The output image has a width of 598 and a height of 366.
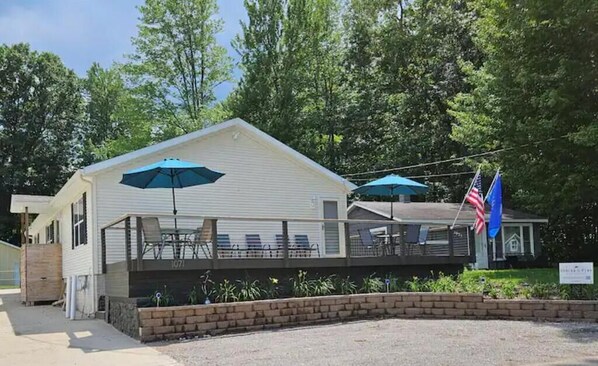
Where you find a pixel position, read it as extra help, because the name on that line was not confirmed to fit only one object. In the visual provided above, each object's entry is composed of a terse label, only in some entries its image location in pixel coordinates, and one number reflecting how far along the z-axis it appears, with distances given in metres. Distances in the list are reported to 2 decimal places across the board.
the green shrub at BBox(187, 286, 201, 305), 10.79
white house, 13.93
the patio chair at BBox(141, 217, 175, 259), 10.87
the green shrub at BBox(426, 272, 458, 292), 12.04
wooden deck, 10.70
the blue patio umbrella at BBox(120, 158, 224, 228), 11.73
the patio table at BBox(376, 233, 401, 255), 13.68
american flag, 14.51
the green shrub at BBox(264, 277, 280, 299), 11.52
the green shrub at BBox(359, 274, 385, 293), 12.66
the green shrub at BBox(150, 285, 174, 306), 10.36
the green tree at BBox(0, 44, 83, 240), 40.62
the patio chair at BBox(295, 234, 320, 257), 13.52
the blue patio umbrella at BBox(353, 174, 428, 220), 15.27
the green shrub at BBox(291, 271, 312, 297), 11.84
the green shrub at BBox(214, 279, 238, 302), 10.95
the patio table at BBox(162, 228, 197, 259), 11.29
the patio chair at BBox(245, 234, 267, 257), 13.10
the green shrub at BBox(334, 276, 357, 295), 12.41
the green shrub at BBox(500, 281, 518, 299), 11.27
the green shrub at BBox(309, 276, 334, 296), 12.02
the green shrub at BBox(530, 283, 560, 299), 11.00
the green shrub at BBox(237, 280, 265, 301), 11.12
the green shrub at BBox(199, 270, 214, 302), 11.08
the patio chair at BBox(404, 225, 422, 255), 13.81
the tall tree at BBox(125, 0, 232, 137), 31.95
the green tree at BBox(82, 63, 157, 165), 43.53
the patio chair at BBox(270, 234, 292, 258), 13.17
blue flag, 14.59
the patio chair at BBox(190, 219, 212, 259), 11.53
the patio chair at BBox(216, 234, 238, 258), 12.49
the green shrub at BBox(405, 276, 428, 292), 12.44
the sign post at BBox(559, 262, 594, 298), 10.62
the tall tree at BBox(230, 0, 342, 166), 30.22
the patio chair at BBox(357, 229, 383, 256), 13.62
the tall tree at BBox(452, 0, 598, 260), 15.72
